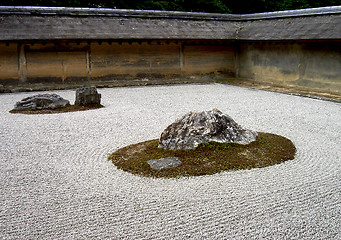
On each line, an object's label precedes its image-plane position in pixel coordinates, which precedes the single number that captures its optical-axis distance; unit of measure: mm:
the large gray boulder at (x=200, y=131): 4961
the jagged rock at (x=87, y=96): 8633
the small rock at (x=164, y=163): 4426
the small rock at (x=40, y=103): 8344
